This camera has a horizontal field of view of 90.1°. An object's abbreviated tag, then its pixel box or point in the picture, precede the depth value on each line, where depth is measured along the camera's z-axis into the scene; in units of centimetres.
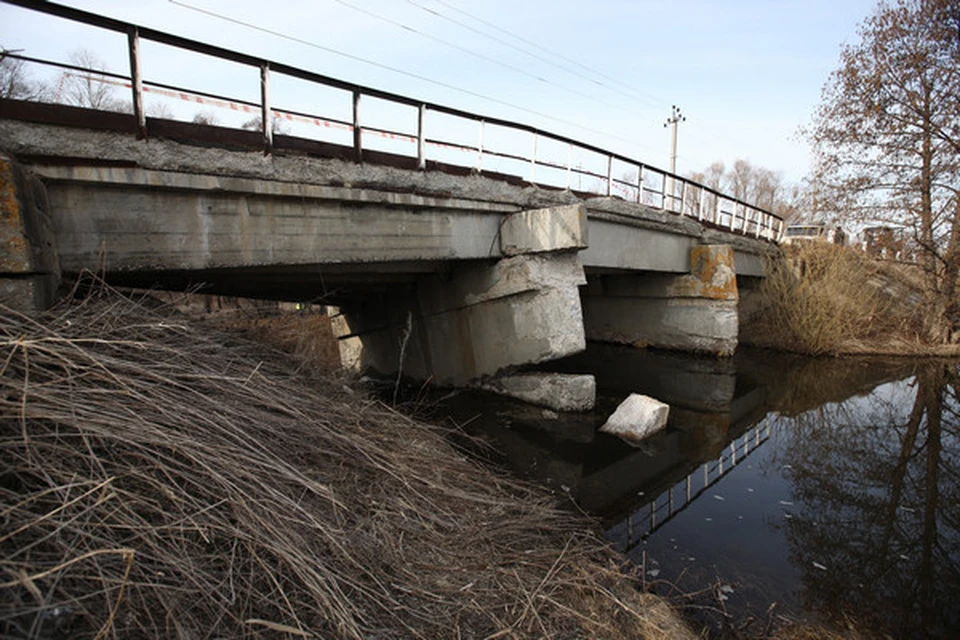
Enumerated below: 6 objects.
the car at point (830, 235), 1437
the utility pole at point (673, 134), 2733
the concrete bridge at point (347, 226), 378
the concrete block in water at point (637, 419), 675
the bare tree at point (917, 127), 1244
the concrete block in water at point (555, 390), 754
